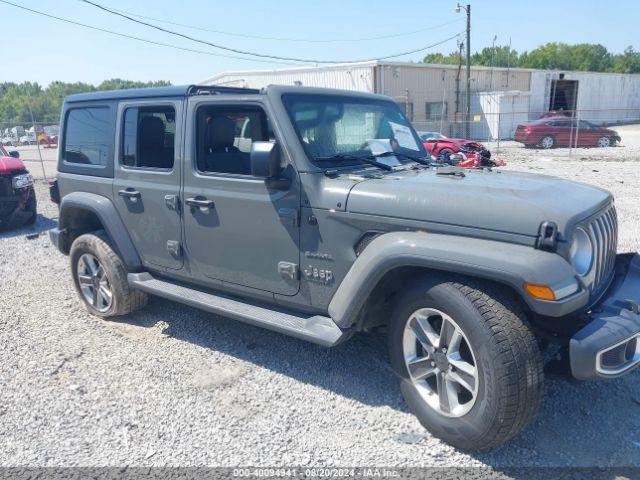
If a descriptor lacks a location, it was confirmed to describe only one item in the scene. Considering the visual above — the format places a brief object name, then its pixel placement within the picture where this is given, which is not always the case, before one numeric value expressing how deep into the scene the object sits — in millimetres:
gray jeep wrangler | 2750
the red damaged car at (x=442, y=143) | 18389
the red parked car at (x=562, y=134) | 25000
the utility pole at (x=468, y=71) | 30062
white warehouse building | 29859
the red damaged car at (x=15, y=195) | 9398
